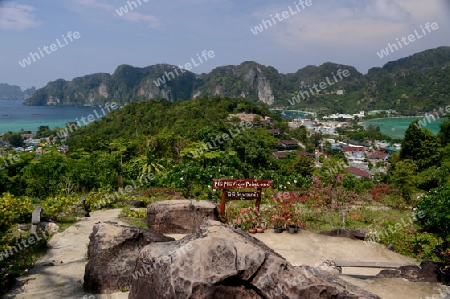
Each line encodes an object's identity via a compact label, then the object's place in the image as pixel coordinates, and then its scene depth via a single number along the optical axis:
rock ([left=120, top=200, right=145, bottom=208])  11.58
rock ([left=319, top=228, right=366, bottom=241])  8.83
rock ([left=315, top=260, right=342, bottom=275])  6.08
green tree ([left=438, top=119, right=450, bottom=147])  25.72
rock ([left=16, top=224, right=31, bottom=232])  8.03
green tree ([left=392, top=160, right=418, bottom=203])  12.55
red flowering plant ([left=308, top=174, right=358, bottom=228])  10.38
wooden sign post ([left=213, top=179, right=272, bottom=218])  8.65
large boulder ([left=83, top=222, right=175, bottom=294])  5.38
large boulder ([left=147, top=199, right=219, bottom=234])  8.73
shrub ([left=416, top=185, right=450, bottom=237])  6.66
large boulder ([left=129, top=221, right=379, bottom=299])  3.70
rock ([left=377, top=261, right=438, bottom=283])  6.35
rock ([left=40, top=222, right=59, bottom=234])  8.14
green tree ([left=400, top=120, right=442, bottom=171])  23.42
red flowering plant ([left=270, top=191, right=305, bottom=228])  9.21
